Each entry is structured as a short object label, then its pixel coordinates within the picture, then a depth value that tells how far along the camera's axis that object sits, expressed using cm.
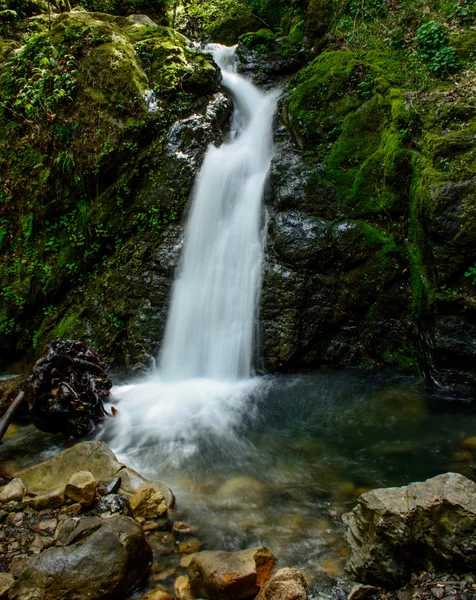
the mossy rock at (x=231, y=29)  1320
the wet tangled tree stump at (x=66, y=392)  470
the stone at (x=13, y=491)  324
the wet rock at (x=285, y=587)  208
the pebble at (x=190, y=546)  278
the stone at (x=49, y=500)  311
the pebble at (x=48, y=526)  289
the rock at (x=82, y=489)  314
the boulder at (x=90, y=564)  214
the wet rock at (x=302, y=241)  635
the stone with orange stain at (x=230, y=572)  218
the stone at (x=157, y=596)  227
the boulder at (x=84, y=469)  339
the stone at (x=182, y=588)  234
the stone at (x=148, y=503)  310
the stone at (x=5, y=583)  220
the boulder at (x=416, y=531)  194
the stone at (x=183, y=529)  295
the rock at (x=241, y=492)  338
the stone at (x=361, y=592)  210
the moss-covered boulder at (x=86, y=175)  780
